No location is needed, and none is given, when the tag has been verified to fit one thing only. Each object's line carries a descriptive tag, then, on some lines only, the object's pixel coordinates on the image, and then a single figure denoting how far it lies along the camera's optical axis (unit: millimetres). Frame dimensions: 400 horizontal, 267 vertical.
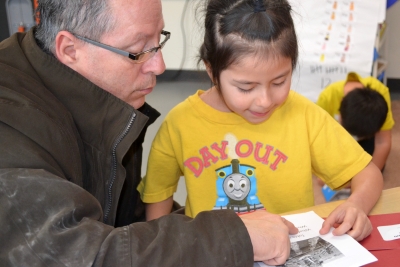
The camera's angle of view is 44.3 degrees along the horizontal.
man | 775
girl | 1165
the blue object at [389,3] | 3203
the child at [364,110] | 2451
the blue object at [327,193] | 2304
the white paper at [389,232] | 1036
